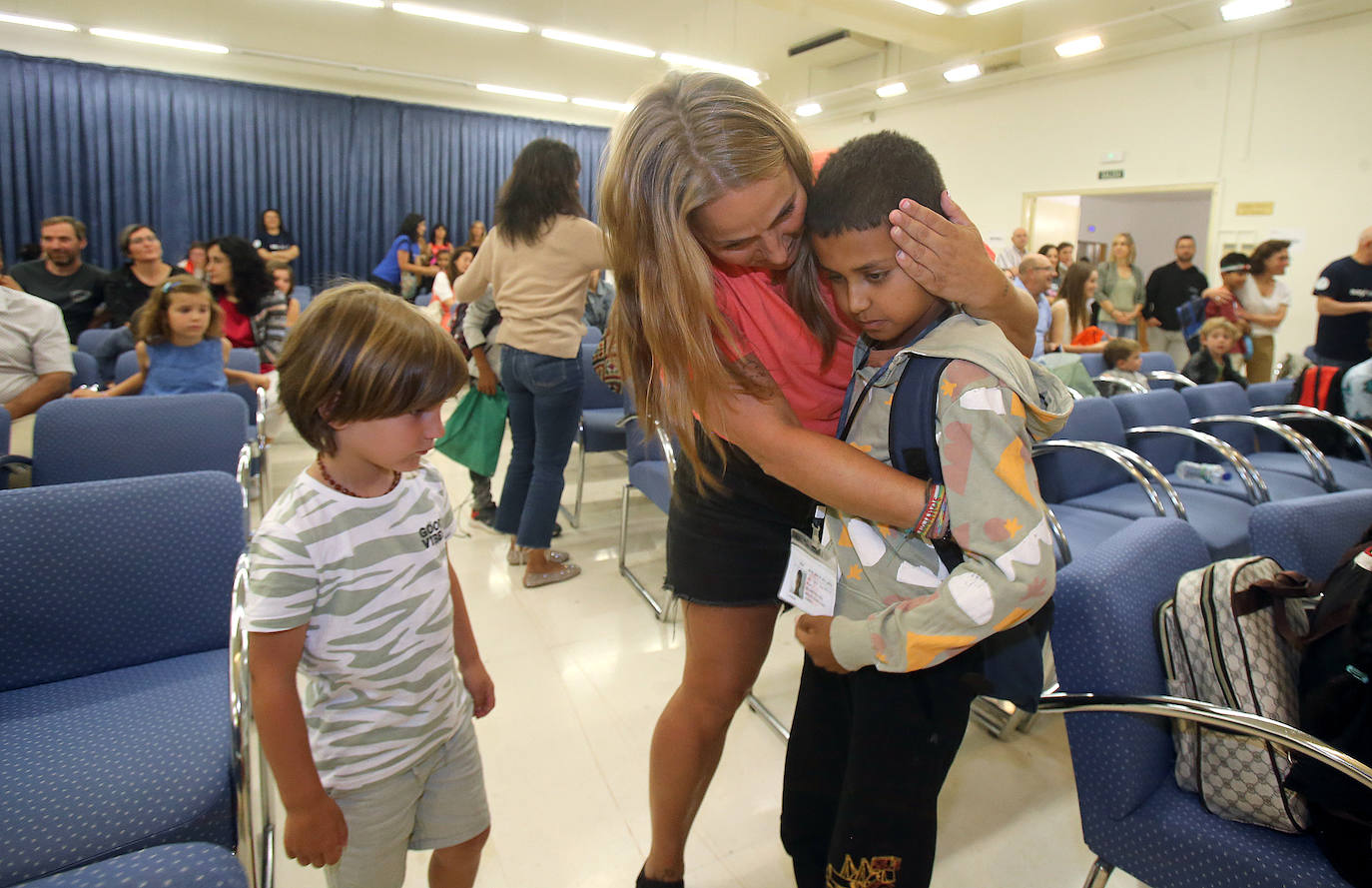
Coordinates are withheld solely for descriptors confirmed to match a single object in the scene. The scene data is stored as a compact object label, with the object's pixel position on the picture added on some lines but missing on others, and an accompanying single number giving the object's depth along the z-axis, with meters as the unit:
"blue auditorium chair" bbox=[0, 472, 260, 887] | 1.01
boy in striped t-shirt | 0.87
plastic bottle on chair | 2.89
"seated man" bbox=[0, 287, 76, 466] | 2.54
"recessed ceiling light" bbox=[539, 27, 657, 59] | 7.07
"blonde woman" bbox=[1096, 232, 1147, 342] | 6.98
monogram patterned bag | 1.02
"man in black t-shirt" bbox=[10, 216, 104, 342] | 4.27
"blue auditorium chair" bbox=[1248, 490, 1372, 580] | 1.37
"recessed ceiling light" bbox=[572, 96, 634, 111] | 9.95
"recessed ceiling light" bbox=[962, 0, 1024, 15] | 5.92
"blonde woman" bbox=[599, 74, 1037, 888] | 0.81
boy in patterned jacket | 0.74
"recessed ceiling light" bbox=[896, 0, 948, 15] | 6.24
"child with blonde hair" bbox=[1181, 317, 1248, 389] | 4.29
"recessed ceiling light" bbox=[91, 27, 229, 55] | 7.59
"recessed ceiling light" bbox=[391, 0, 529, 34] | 6.69
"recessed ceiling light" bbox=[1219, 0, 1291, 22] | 5.39
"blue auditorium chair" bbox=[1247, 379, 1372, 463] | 3.12
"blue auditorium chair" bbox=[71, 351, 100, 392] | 3.19
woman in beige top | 2.51
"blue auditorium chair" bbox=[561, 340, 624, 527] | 3.37
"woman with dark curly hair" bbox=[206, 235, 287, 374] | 3.74
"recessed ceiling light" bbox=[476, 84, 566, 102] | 9.43
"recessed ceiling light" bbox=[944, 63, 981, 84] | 7.41
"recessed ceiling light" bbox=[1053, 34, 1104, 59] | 6.43
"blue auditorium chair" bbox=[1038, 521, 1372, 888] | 1.00
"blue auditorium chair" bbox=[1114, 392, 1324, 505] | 2.78
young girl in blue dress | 2.84
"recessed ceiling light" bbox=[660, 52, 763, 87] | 7.95
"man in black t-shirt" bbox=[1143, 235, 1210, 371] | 6.53
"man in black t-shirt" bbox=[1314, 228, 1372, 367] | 4.49
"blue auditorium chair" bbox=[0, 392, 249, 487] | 1.98
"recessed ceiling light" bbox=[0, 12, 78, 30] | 7.33
